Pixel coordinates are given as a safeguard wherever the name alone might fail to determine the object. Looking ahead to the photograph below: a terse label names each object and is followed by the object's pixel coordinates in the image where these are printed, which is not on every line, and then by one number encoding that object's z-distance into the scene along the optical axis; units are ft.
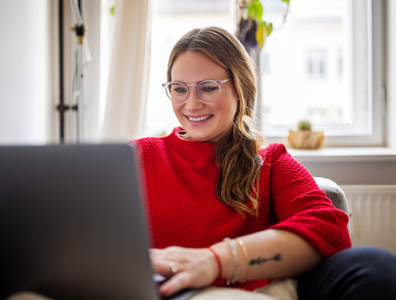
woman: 2.95
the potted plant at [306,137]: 7.15
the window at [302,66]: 7.48
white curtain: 6.30
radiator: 6.49
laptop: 1.90
